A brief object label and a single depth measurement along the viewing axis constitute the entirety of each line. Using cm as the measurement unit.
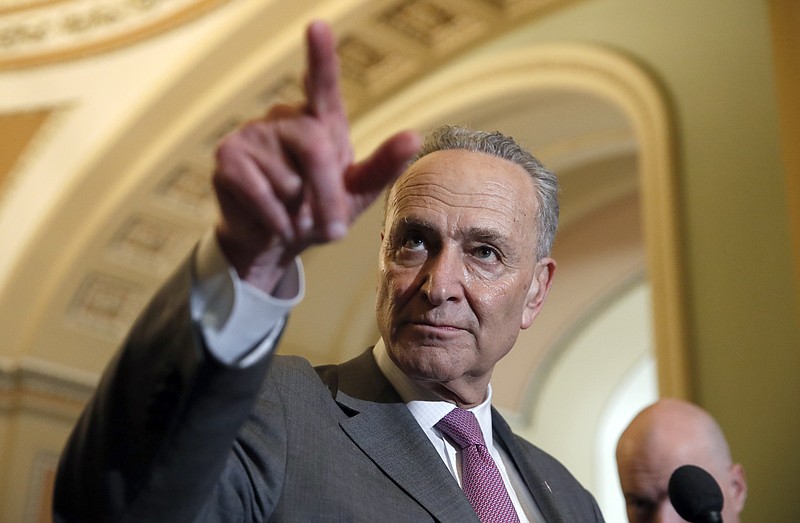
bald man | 249
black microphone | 166
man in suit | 106
